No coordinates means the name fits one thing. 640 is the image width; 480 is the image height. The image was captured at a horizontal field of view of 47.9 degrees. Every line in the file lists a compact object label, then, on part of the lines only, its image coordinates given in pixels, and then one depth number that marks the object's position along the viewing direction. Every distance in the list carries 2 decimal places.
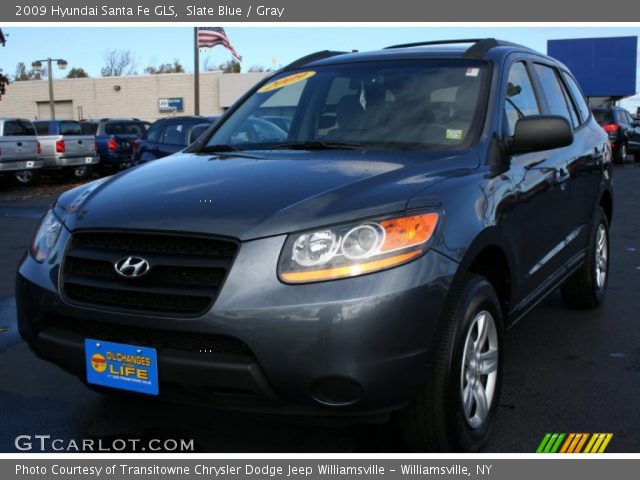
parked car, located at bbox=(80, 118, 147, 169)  20.19
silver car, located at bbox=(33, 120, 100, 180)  17.95
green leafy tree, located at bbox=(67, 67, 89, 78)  88.75
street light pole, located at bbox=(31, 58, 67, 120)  44.03
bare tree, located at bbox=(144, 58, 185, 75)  86.74
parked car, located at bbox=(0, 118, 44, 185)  16.06
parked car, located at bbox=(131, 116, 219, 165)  12.26
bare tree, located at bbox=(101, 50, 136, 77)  80.88
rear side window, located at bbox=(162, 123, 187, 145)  12.37
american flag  23.05
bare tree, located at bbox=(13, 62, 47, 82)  86.71
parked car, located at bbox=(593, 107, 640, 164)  20.58
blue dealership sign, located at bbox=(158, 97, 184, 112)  45.94
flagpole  23.59
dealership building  44.72
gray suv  2.49
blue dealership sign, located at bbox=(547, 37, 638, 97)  41.72
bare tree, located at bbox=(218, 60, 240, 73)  80.48
